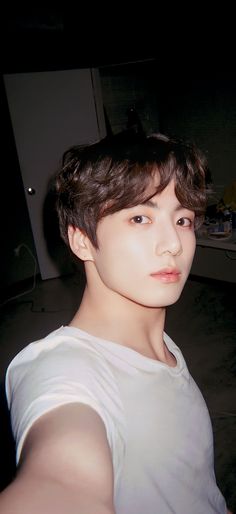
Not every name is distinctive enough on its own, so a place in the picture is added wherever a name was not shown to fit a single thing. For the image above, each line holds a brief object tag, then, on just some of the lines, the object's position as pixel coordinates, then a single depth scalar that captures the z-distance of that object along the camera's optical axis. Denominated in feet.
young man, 1.87
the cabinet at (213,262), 11.89
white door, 12.96
